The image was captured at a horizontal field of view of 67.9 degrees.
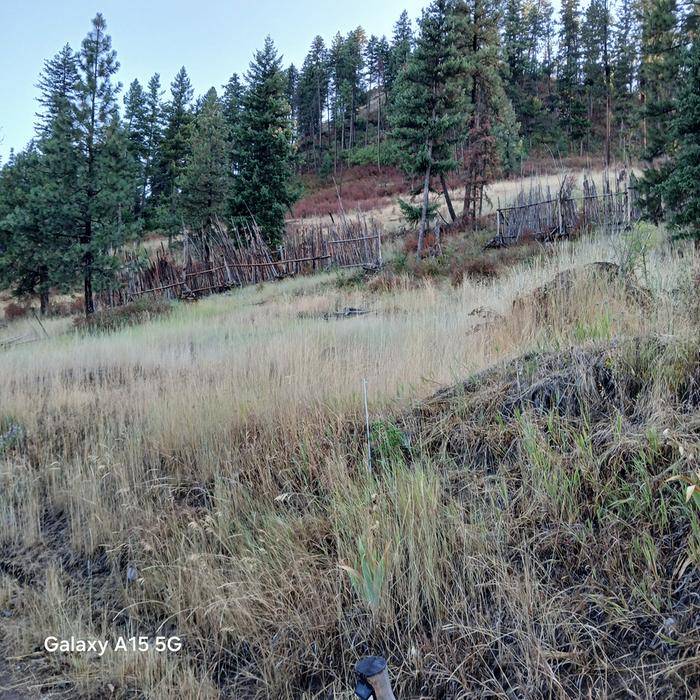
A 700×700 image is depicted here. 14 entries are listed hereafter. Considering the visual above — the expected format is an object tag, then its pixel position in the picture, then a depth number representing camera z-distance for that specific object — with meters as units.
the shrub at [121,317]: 13.93
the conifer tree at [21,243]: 21.02
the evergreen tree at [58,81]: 14.87
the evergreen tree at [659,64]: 14.94
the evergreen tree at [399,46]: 53.39
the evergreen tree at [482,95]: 21.95
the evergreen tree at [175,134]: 38.16
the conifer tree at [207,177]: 24.66
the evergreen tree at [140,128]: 42.97
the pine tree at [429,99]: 17.34
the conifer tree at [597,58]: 46.25
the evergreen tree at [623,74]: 41.76
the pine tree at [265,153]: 25.09
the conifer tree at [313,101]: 59.84
